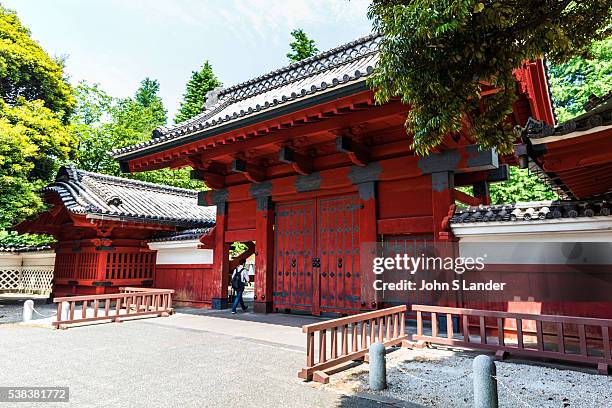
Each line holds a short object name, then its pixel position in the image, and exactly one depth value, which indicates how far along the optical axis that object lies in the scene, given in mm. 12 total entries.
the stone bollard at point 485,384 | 3248
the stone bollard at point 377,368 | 4125
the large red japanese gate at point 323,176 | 7270
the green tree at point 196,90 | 26734
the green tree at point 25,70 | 15156
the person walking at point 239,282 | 10336
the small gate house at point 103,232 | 12133
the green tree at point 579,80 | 16062
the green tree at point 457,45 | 3350
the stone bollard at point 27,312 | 9039
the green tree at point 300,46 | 24797
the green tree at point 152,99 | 32750
